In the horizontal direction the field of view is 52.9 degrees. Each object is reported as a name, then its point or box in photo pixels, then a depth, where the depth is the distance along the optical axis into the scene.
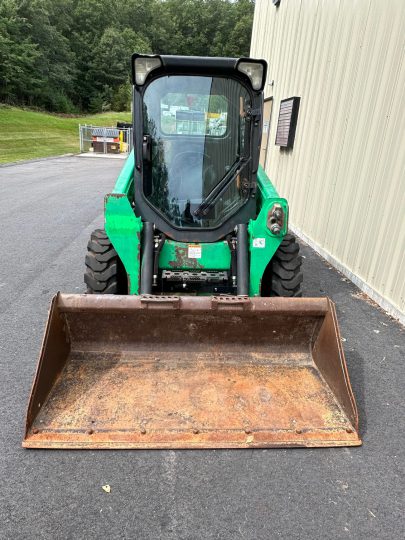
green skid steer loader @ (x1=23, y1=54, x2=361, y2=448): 2.57
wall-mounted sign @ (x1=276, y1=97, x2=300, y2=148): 7.74
